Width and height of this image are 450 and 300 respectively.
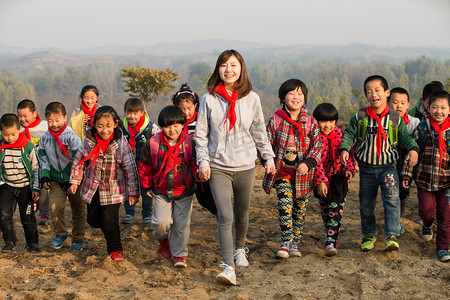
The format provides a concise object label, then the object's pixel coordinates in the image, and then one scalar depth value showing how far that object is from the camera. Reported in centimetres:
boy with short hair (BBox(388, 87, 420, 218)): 512
